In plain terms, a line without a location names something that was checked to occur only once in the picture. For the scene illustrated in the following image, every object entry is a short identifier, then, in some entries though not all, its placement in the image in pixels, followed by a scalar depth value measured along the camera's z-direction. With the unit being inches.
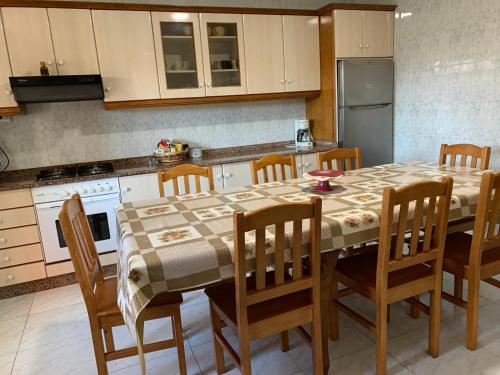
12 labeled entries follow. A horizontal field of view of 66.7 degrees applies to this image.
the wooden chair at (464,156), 84.1
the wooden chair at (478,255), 64.6
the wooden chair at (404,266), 59.2
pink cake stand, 80.4
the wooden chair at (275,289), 51.2
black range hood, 106.3
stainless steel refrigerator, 141.6
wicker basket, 133.0
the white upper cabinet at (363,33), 138.2
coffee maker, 154.2
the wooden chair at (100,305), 58.5
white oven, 110.1
